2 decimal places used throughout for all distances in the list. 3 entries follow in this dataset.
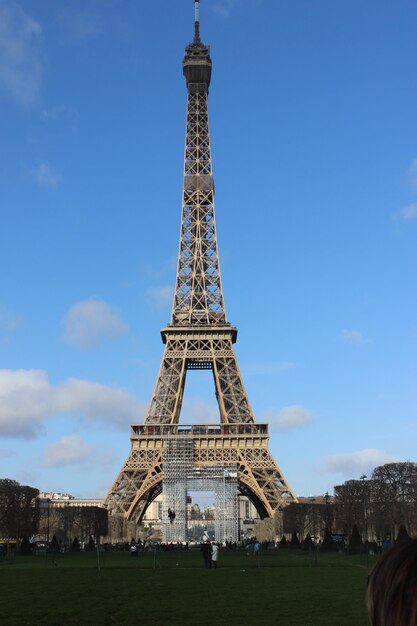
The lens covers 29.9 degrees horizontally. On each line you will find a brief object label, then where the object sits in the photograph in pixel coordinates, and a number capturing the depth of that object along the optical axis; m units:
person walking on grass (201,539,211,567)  41.28
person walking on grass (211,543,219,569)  41.06
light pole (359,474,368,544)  76.51
